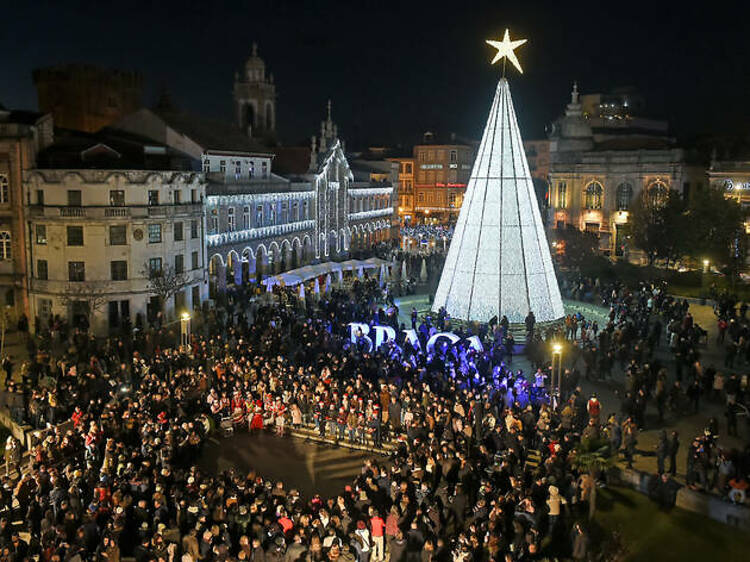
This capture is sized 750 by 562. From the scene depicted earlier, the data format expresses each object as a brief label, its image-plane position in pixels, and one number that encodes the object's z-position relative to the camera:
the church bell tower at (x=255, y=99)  72.62
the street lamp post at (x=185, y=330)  31.27
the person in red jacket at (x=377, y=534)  15.15
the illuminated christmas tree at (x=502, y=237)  33.16
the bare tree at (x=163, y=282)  37.97
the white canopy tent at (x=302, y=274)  42.81
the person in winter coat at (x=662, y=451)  18.34
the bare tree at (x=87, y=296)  36.97
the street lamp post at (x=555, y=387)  23.14
